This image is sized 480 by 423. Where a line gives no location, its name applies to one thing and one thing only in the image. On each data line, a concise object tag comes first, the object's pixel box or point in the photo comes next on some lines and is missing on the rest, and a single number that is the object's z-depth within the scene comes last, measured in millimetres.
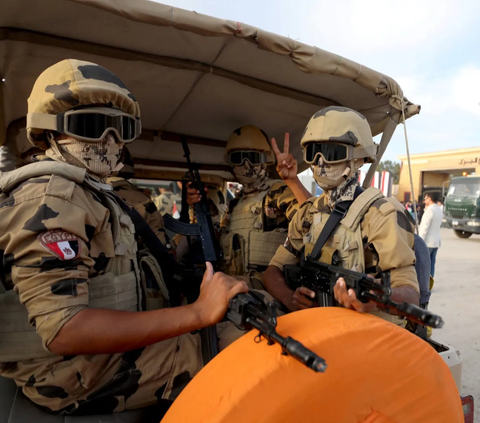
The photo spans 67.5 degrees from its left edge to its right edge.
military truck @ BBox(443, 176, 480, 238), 15172
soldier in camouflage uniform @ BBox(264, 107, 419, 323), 1825
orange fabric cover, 959
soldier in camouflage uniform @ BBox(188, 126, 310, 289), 2955
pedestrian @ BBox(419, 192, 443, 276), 7039
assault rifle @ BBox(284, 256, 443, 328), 1144
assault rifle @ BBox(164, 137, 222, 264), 3311
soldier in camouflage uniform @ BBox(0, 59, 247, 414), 1136
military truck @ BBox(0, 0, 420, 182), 1896
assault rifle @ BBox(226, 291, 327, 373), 889
